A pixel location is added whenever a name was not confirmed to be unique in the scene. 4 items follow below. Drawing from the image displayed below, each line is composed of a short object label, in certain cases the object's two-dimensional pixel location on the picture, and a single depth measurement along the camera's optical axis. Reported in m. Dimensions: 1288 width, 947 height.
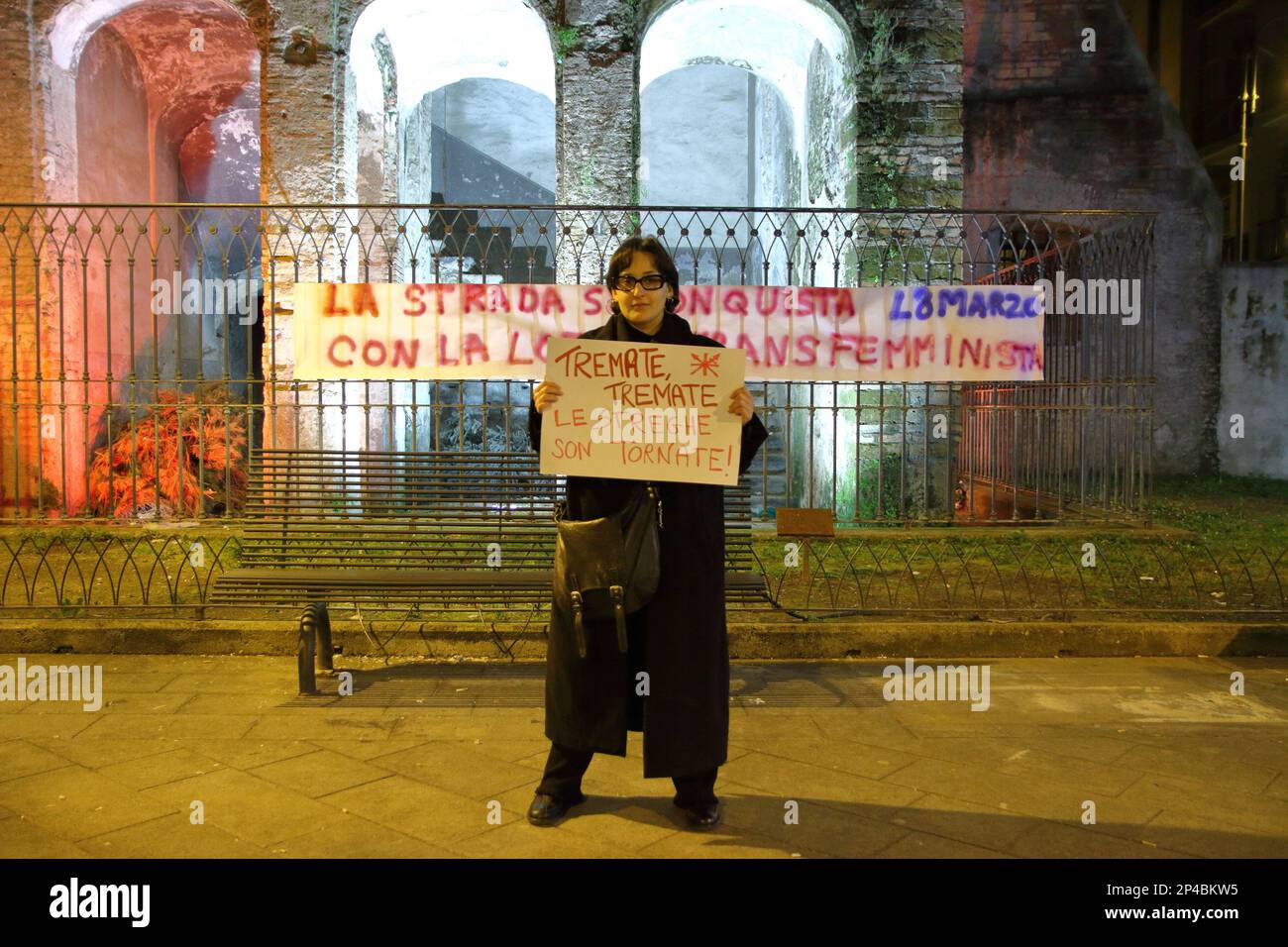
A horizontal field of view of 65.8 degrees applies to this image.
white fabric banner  8.80
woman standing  3.53
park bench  5.75
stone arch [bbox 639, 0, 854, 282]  11.92
